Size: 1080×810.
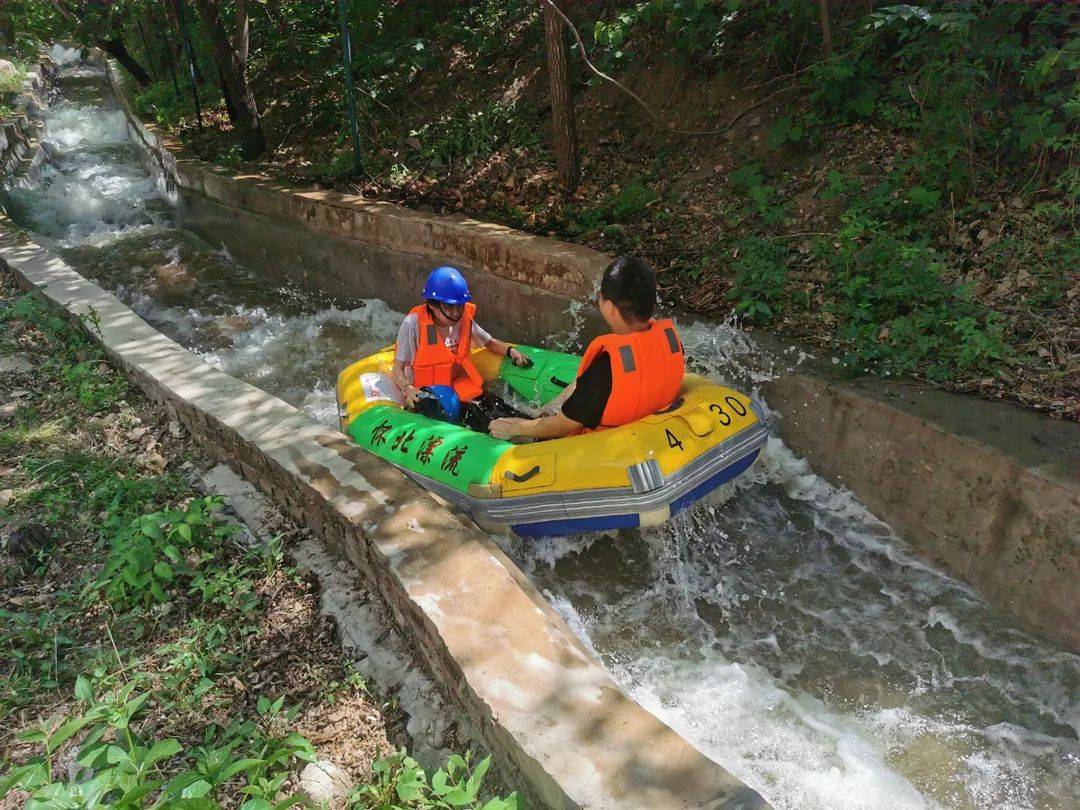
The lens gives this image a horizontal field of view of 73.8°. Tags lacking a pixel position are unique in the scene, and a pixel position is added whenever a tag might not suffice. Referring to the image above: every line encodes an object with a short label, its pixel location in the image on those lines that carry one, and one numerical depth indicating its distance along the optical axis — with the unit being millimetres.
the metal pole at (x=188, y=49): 10875
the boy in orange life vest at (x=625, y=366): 3461
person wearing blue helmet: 4402
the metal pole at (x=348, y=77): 7245
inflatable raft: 3539
